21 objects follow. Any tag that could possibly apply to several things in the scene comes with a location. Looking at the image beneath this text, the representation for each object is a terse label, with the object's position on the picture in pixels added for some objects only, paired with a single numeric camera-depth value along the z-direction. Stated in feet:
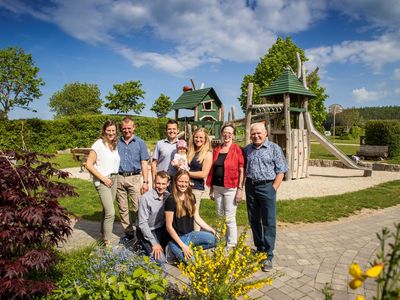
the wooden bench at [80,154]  43.53
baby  14.98
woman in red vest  13.94
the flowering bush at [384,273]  3.47
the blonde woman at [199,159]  14.57
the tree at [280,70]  75.41
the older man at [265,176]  13.12
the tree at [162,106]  172.65
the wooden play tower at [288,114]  36.86
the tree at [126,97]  153.58
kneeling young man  13.32
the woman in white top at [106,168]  14.43
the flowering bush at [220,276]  8.29
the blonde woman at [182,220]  13.14
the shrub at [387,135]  56.80
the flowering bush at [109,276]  8.41
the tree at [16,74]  115.03
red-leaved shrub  8.42
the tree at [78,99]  227.40
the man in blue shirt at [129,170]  15.90
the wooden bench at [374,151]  55.88
